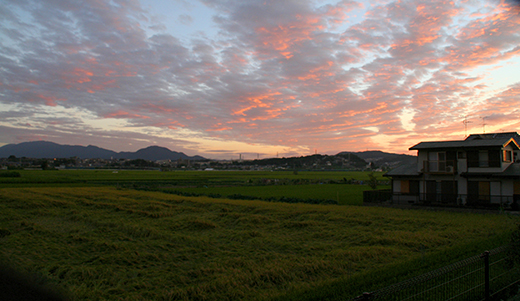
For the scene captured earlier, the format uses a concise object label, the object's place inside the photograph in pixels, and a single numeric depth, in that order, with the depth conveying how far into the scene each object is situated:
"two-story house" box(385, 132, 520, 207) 21.39
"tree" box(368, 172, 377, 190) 36.77
